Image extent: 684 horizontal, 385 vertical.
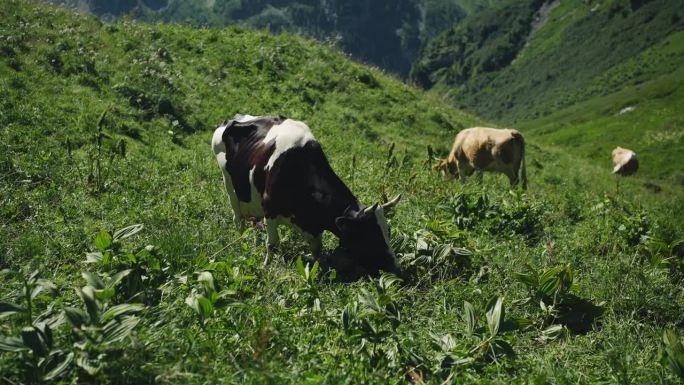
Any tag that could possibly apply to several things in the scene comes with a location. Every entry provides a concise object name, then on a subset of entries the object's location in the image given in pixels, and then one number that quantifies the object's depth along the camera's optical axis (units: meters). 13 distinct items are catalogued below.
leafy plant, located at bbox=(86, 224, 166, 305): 4.70
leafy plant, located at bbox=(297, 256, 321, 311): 5.00
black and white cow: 6.48
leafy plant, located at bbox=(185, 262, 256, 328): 4.08
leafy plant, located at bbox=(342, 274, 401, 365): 4.21
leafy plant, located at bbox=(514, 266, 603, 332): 5.56
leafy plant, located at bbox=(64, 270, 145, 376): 3.46
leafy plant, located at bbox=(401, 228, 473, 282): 6.61
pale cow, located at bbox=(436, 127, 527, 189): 15.25
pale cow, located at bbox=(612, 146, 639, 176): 36.59
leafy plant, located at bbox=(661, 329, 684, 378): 3.99
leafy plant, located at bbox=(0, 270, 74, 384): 3.40
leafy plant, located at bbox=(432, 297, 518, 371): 4.34
